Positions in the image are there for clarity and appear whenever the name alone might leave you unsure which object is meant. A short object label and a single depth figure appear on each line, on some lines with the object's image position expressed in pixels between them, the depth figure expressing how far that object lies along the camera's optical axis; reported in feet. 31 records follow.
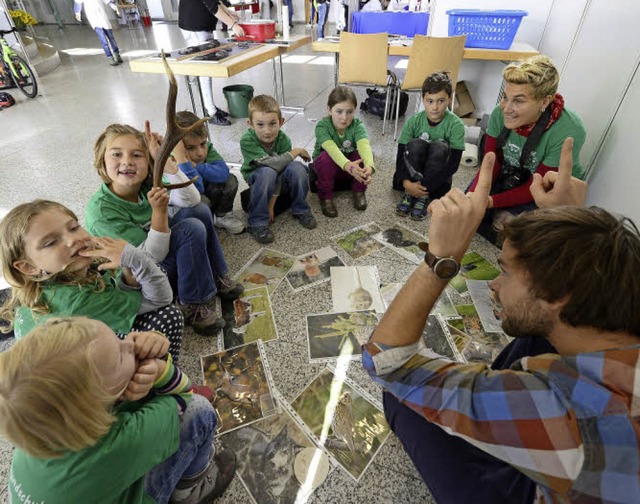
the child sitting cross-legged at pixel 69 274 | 3.09
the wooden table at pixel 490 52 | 9.31
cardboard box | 11.48
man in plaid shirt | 1.68
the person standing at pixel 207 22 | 9.86
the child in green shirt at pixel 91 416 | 1.86
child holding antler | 4.20
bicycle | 13.53
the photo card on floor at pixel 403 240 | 6.28
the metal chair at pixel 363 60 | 10.00
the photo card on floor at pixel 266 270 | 5.72
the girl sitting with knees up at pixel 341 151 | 7.20
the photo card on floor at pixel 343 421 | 3.59
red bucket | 10.27
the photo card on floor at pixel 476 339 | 4.53
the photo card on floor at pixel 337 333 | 4.61
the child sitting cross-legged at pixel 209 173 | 5.76
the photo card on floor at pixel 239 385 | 3.94
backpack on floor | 12.23
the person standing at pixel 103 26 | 18.81
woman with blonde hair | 5.50
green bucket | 11.10
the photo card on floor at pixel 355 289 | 5.28
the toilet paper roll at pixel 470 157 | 9.32
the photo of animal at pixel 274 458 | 3.35
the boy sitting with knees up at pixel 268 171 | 6.57
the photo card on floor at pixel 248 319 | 4.82
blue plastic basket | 9.16
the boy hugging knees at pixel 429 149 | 7.13
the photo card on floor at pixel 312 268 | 5.72
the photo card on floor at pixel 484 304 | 4.93
